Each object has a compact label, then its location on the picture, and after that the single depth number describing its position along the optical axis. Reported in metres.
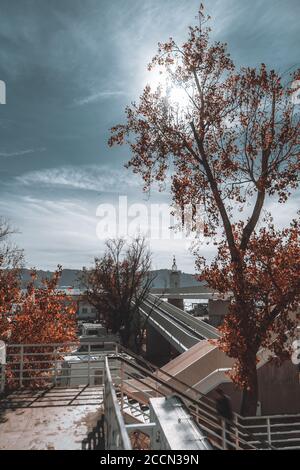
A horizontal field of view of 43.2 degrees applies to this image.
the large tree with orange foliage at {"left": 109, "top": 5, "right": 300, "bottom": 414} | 11.56
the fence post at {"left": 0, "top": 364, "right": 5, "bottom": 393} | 11.79
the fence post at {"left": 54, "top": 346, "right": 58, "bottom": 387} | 12.69
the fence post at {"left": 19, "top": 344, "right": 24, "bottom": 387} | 12.23
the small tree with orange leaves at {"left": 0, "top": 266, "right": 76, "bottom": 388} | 17.00
